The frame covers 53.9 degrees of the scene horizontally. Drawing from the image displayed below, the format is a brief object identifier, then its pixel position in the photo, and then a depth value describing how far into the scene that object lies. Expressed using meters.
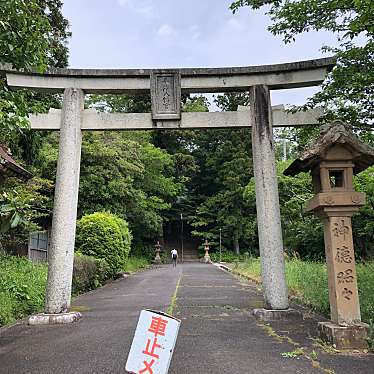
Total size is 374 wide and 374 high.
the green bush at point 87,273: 11.83
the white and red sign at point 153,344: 2.71
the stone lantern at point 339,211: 5.09
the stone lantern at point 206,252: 36.75
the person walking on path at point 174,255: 30.28
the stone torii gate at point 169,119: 7.18
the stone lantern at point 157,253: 35.97
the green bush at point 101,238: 14.88
